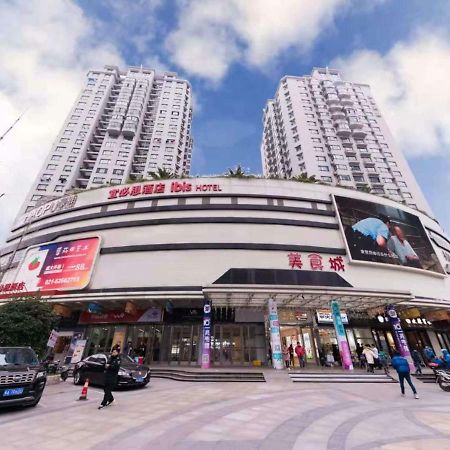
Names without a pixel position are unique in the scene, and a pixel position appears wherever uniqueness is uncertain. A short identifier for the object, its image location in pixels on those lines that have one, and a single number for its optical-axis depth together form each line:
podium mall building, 19.31
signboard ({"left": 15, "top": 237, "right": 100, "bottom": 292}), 20.56
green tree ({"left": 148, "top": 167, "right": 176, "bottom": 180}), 25.73
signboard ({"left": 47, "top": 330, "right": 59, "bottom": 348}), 13.48
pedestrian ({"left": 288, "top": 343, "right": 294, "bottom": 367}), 18.27
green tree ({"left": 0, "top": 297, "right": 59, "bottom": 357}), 13.55
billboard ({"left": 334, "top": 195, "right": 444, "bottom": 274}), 22.66
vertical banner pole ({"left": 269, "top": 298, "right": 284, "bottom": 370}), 16.23
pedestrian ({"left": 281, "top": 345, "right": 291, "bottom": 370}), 17.73
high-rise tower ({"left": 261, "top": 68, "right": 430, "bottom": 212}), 51.41
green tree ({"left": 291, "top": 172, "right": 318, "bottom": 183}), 26.09
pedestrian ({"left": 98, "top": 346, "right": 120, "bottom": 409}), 7.85
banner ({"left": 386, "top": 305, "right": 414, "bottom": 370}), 18.03
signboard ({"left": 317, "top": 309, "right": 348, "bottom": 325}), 20.16
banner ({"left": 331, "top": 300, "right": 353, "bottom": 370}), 16.69
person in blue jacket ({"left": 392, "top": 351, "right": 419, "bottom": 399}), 10.21
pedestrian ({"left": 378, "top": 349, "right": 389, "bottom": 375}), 15.17
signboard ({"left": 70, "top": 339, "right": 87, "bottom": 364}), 20.02
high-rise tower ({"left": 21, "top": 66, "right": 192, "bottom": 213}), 53.38
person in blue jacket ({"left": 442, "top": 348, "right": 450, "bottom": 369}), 12.48
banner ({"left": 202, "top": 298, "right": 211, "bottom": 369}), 16.78
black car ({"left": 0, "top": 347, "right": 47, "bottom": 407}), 7.03
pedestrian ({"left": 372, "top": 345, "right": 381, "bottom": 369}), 16.63
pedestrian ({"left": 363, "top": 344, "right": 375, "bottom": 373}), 15.81
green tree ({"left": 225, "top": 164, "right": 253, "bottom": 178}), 25.41
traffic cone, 9.08
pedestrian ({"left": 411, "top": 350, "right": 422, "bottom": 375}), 17.44
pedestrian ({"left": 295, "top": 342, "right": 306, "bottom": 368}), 16.83
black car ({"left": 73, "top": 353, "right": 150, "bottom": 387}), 11.38
